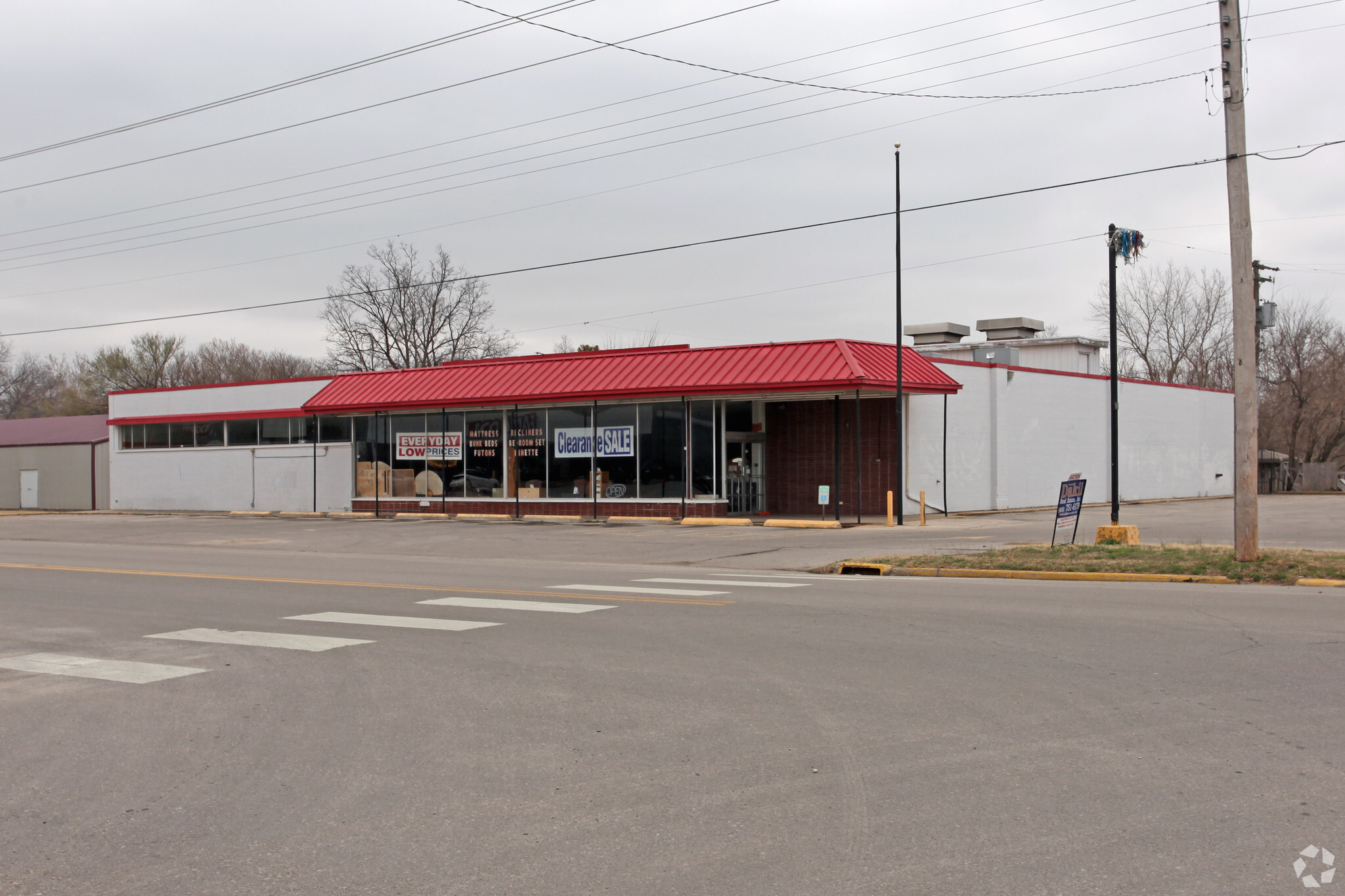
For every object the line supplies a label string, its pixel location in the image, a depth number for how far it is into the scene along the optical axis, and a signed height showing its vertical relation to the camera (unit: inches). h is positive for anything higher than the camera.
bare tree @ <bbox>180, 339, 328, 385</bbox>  3056.1 +275.7
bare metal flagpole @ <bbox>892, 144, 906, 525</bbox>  1064.8 -7.0
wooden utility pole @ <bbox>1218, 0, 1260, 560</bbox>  606.9 +93.6
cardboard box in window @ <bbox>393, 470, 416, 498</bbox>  1432.1 -34.0
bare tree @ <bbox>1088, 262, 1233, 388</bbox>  2448.3 +234.7
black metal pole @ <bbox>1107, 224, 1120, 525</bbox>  806.5 +49.8
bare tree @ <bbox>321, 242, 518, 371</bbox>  2576.3 +316.3
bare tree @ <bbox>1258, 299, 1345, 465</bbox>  2327.8 +130.9
